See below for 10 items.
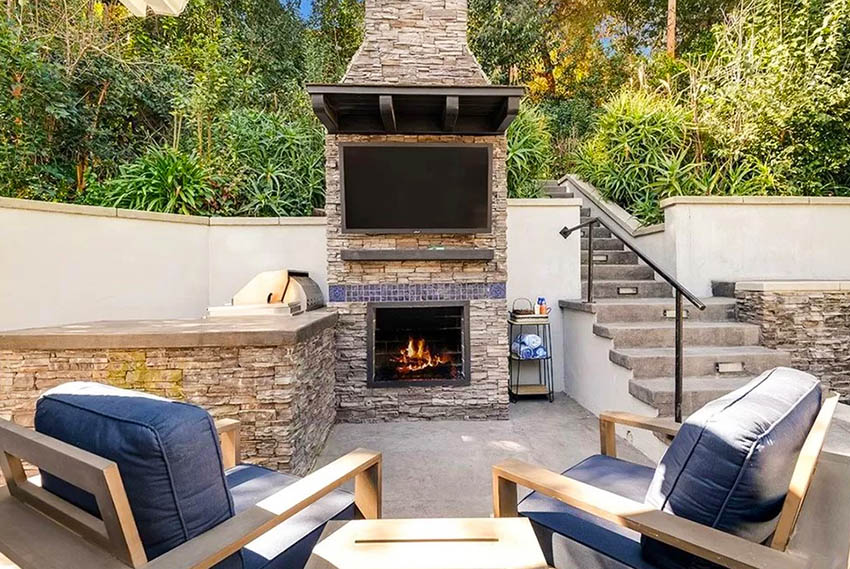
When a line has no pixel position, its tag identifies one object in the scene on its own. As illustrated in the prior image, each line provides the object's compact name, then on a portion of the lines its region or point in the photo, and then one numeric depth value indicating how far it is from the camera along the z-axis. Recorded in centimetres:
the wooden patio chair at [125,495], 111
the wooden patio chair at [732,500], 119
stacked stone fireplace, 394
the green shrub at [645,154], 536
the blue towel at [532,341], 430
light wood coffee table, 128
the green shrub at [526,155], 531
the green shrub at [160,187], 464
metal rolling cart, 424
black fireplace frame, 395
